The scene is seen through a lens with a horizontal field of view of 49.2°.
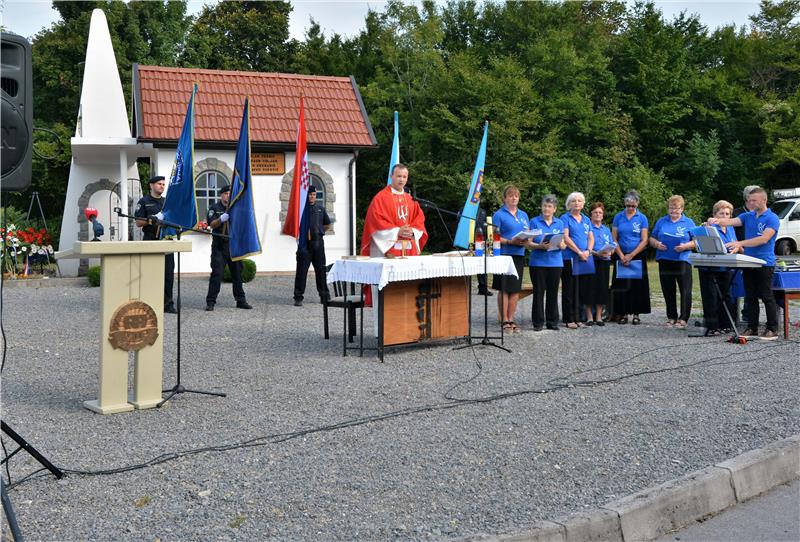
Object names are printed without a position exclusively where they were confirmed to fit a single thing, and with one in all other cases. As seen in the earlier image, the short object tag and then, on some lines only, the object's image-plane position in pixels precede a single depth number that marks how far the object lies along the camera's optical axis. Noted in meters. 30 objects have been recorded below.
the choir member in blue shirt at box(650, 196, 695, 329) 12.19
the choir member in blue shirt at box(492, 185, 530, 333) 11.38
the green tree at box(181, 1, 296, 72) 40.72
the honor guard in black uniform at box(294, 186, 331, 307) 15.01
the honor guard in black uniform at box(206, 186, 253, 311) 13.98
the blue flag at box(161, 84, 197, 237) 10.64
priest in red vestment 10.35
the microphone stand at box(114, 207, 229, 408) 7.23
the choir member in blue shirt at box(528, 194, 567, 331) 11.67
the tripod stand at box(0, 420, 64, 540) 3.87
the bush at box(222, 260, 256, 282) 19.91
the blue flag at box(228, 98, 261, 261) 11.18
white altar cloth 9.16
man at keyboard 10.70
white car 29.45
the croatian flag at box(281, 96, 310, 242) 13.21
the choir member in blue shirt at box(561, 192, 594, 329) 12.21
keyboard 10.31
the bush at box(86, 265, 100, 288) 18.52
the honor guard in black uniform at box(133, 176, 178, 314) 13.02
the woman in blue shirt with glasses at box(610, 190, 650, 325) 12.65
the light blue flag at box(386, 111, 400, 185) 15.47
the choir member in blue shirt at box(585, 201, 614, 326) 12.44
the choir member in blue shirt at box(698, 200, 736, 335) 11.22
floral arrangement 20.36
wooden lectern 6.63
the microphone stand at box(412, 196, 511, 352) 10.08
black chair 9.98
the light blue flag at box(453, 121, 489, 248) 12.62
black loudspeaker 4.11
